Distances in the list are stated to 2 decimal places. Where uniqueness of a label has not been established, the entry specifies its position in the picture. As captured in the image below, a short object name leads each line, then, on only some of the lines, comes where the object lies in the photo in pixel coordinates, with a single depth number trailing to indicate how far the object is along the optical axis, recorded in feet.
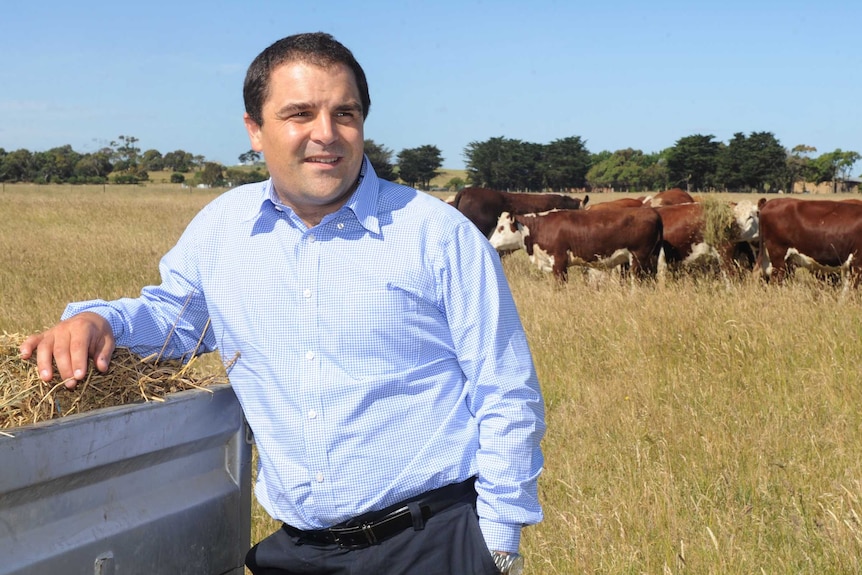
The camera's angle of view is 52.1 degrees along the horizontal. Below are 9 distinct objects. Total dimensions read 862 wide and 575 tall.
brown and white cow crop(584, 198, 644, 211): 51.38
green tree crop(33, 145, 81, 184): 282.97
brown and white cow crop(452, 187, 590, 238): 57.41
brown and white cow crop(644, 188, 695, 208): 58.39
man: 7.09
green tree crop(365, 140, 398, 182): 200.23
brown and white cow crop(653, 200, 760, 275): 44.39
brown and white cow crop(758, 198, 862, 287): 37.40
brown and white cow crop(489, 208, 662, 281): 43.96
